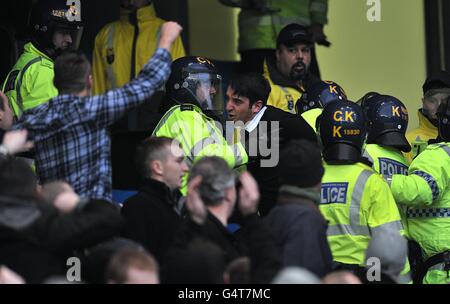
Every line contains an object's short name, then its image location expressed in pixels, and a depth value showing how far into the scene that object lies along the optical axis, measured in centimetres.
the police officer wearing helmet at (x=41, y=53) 1716
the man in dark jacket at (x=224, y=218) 1341
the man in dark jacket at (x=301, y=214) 1387
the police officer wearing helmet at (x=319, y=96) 1953
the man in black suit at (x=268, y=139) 1702
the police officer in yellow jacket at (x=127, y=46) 2034
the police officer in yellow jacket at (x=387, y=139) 1814
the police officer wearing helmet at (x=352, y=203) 1622
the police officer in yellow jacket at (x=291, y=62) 2091
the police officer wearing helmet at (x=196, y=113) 1623
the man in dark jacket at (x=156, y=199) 1447
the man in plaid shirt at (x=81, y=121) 1406
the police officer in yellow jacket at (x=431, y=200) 1719
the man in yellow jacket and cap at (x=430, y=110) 2030
